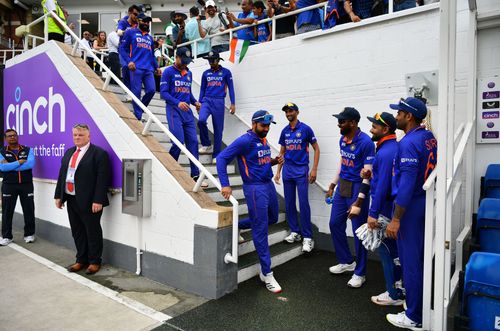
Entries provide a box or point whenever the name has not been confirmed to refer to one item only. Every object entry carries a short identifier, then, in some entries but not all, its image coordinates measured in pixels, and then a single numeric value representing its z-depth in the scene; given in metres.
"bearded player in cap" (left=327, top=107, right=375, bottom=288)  3.96
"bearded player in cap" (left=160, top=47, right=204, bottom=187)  5.36
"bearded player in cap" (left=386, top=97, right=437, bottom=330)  2.89
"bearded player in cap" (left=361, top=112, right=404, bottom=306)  3.20
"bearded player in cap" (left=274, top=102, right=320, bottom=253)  4.91
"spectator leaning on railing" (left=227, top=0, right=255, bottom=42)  6.86
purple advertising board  5.33
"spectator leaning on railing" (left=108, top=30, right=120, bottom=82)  7.83
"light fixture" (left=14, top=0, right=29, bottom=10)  14.63
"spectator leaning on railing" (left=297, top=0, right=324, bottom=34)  5.81
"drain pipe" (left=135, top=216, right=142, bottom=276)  4.46
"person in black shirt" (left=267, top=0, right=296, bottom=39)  6.32
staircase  4.21
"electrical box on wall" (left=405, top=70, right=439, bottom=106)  4.30
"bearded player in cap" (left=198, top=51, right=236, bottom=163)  6.02
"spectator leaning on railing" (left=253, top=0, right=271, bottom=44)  6.85
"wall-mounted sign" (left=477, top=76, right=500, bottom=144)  4.04
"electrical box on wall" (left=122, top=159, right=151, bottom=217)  4.26
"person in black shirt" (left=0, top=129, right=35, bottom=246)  5.99
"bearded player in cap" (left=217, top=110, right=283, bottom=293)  3.88
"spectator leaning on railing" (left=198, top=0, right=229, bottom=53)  7.54
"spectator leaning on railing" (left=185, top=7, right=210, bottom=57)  7.86
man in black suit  4.64
